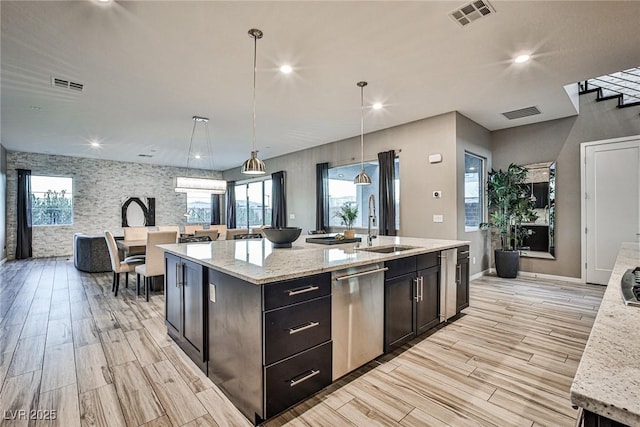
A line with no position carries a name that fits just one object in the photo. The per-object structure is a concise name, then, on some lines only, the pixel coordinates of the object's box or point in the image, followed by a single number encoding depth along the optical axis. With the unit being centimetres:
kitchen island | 174
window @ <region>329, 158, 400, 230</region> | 691
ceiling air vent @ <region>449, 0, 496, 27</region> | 243
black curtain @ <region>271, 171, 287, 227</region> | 841
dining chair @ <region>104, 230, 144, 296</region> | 458
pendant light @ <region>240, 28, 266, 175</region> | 326
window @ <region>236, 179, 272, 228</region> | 968
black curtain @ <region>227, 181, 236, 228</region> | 1068
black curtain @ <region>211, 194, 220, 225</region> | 1138
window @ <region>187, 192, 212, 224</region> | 1105
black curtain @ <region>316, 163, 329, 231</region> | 718
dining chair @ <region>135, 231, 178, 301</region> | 422
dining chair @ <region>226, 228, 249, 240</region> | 570
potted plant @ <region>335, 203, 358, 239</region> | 352
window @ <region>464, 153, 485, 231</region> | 547
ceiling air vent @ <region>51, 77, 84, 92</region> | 370
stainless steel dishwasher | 209
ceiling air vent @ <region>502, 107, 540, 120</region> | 484
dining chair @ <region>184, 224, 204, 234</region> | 702
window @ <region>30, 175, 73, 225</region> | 838
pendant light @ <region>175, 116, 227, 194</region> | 553
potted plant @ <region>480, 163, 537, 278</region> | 548
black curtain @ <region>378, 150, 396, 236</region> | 572
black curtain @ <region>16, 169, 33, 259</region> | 794
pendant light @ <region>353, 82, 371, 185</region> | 390
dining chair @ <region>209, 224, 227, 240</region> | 699
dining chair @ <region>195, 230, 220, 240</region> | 577
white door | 472
